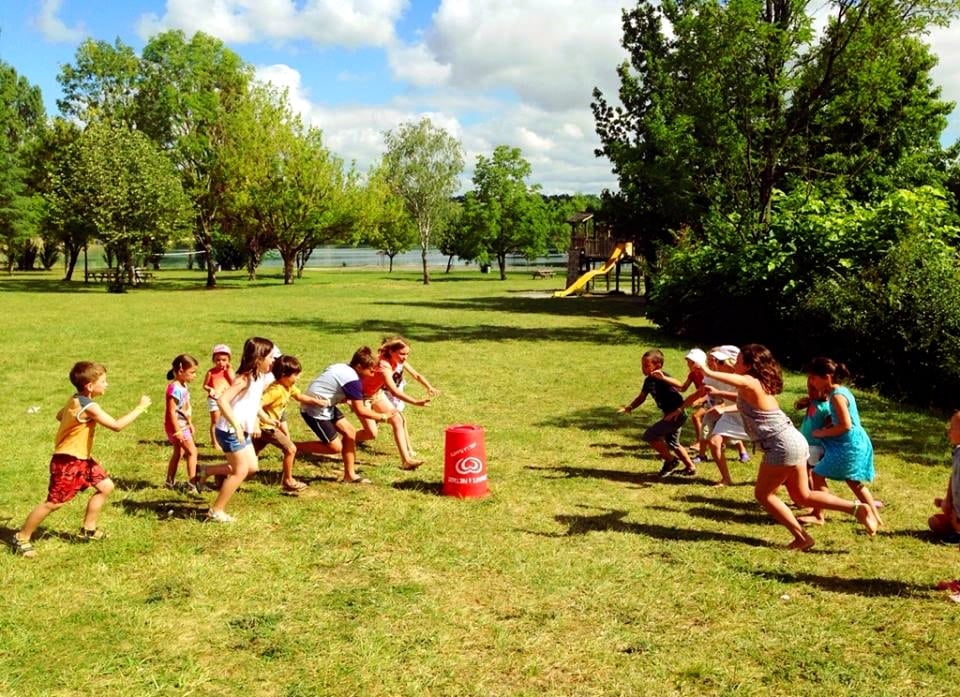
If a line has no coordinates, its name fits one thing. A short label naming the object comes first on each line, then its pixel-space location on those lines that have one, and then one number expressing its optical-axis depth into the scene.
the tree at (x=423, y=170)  54.16
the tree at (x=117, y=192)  39.50
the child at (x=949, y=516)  5.79
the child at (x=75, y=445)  5.65
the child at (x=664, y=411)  7.92
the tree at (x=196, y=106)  47.00
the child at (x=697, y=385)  7.67
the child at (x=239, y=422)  6.39
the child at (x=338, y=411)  7.86
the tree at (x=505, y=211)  67.19
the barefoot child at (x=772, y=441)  5.88
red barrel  7.29
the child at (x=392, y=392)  8.10
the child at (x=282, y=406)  7.34
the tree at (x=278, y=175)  46.25
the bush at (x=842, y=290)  13.22
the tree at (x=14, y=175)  45.81
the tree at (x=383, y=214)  52.25
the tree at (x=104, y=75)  48.94
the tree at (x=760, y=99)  19.72
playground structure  43.28
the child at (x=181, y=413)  7.21
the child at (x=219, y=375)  7.50
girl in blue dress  6.48
